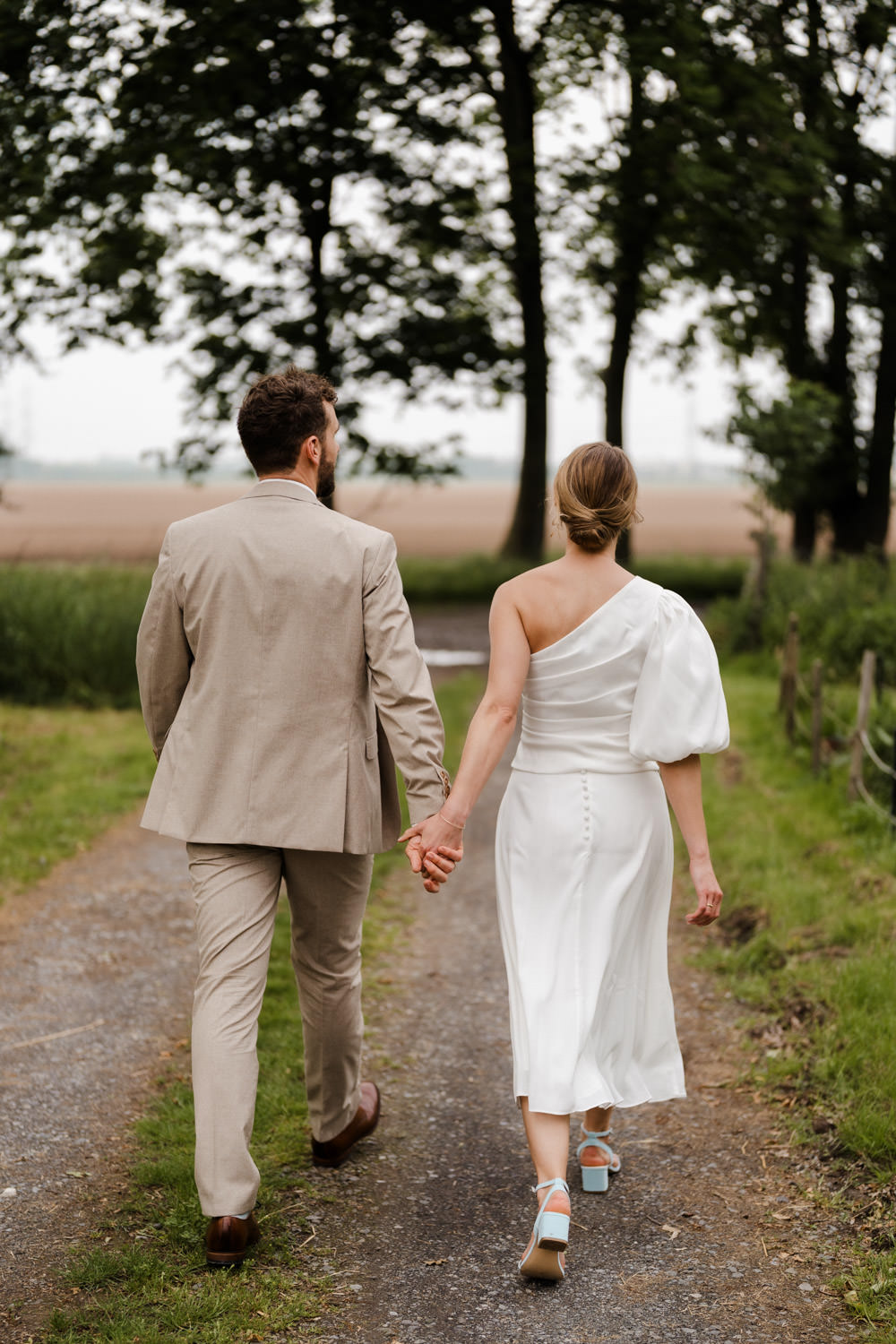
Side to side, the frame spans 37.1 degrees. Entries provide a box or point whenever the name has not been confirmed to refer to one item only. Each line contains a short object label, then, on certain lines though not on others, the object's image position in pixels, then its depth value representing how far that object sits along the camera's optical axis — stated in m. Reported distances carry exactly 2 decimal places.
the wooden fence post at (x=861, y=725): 7.94
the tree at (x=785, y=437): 17.62
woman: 3.56
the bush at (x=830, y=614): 13.35
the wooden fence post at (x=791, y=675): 10.36
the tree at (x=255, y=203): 15.85
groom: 3.53
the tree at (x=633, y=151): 16.66
